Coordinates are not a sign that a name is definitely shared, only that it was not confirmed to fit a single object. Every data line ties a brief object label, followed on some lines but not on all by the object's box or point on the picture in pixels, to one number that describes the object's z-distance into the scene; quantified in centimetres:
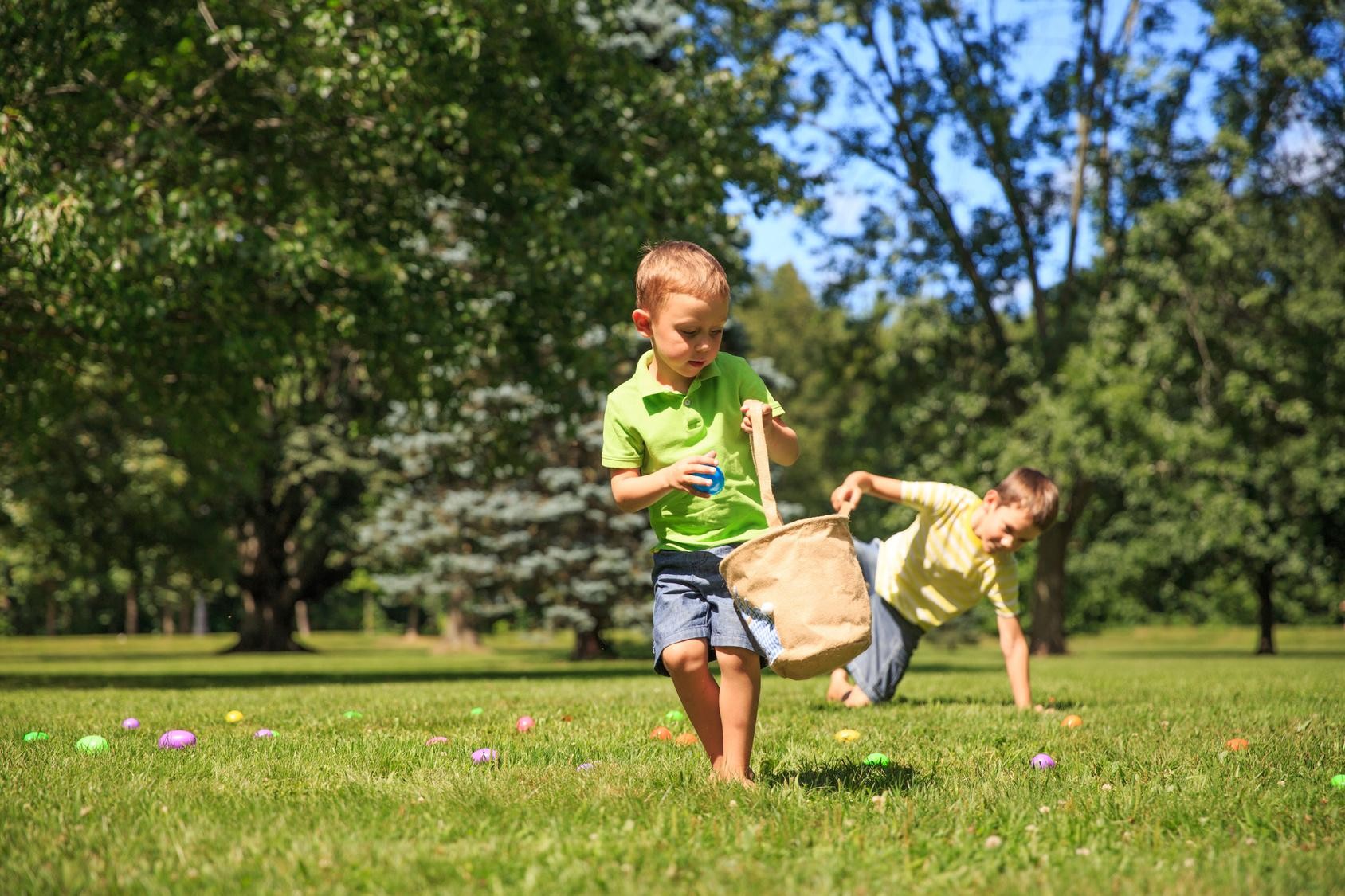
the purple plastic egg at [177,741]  475
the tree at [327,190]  967
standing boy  362
